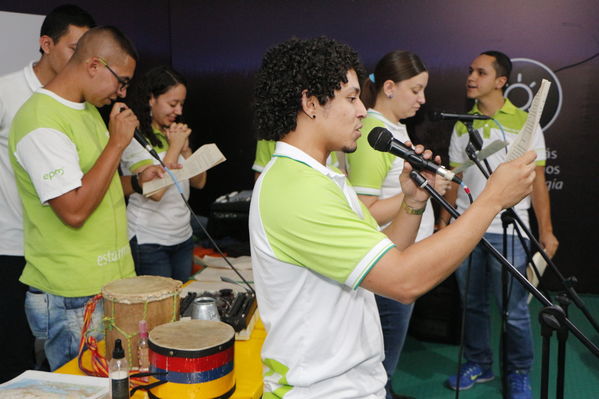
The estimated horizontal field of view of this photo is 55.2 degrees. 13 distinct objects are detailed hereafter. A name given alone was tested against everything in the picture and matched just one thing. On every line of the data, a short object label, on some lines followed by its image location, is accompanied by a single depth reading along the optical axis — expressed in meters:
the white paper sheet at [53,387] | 1.46
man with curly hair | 1.22
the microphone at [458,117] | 2.35
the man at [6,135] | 2.38
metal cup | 1.88
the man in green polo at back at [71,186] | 1.86
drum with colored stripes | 1.50
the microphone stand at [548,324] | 1.28
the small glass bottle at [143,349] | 1.67
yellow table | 1.65
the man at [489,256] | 3.11
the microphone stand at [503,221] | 1.99
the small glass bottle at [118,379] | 1.44
